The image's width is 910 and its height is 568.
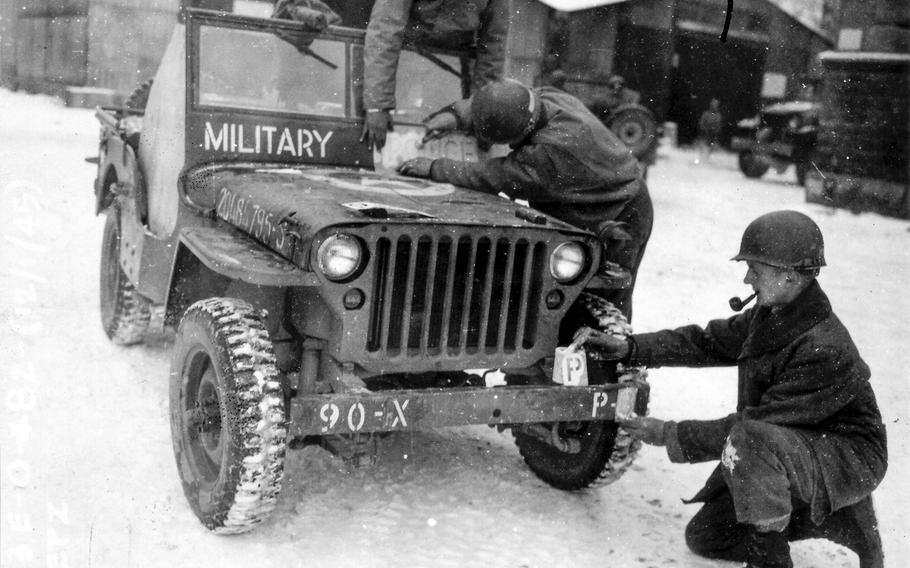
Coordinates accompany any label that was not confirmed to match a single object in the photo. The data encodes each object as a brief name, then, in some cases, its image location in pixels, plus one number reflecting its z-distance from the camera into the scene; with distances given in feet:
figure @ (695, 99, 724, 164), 71.56
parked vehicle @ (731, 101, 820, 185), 59.93
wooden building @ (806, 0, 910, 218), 44.91
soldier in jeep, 16.35
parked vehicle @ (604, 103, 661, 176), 47.75
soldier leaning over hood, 14.56
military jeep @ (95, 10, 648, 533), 11.24
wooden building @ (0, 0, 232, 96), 54.65
